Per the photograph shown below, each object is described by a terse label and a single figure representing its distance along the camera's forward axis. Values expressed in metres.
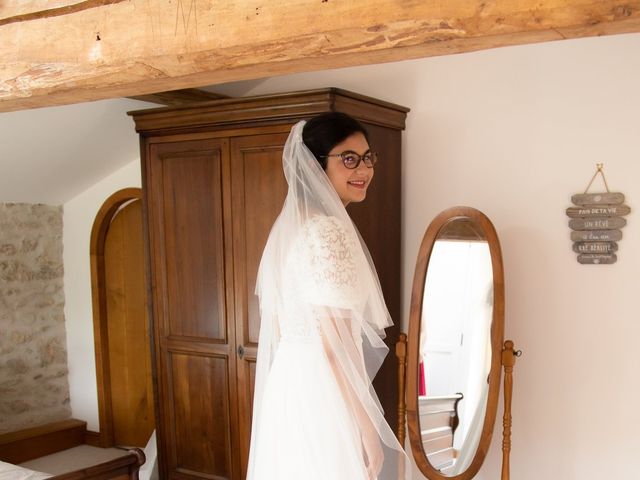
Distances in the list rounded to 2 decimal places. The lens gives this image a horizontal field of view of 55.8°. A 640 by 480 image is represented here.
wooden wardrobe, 2.52
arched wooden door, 3.87
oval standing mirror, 2.33
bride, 1.83
